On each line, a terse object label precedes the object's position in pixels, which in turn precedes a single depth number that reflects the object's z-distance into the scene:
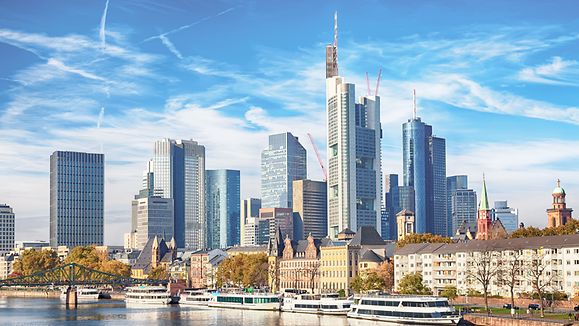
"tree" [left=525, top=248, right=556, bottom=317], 171.26
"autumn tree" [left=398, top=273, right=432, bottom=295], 184.38
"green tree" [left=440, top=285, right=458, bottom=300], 175.62
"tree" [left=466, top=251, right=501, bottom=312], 179.50
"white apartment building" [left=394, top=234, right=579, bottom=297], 170.25
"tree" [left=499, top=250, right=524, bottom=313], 173.50
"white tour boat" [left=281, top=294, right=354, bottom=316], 179.15
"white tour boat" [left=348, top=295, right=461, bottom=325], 144.62
